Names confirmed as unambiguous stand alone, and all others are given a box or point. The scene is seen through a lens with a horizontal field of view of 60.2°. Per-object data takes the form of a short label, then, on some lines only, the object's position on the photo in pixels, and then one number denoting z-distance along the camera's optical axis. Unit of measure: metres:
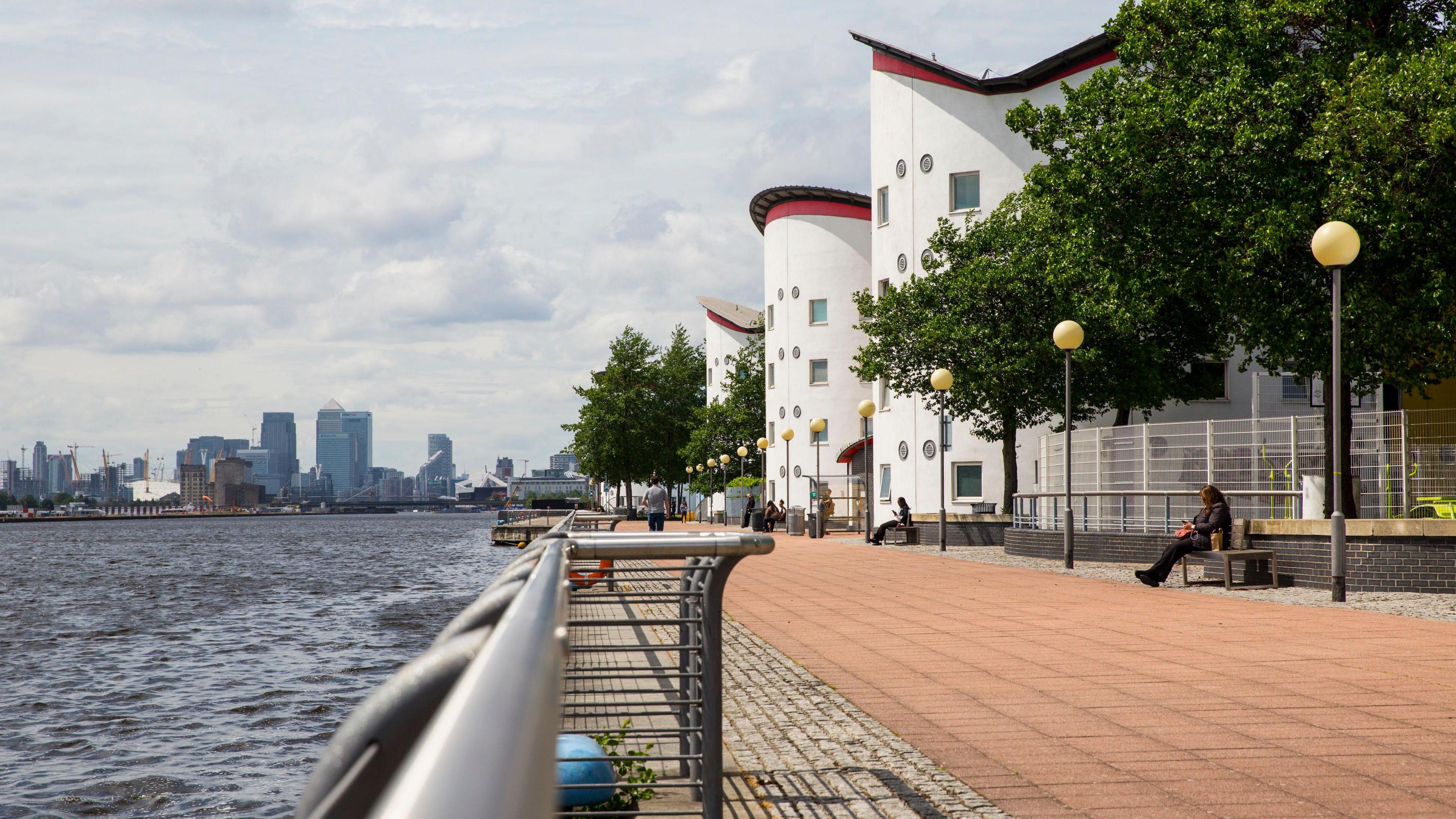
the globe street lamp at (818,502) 41.88
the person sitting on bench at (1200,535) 16.88
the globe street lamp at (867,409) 35.63
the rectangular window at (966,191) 43.56
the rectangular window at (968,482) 42.78
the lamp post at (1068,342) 21.19
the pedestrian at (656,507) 33.25
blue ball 5.25
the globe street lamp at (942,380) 29.44
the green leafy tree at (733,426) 80.69
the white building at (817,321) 65.81
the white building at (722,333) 94.69
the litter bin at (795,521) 45.16
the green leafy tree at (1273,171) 19.80
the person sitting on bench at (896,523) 33.54
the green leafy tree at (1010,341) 32.22
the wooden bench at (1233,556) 16.52
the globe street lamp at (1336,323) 14.88
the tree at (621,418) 90.88
